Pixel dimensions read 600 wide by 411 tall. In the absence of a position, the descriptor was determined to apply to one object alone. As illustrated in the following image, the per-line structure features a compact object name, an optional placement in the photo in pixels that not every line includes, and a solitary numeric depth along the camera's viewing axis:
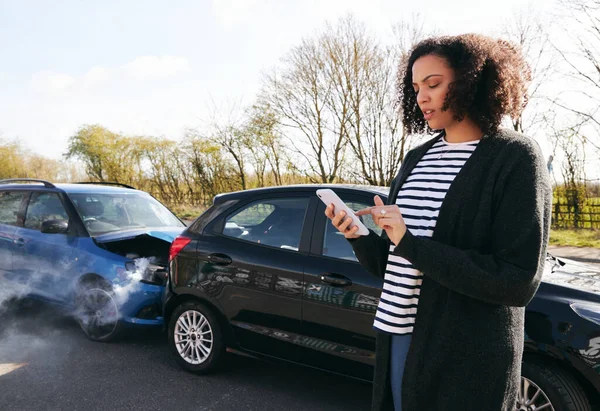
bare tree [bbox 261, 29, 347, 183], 18.69
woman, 1.28
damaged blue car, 4.88
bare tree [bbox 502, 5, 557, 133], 15.77
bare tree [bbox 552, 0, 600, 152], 14.75
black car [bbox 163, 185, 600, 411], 2.71
